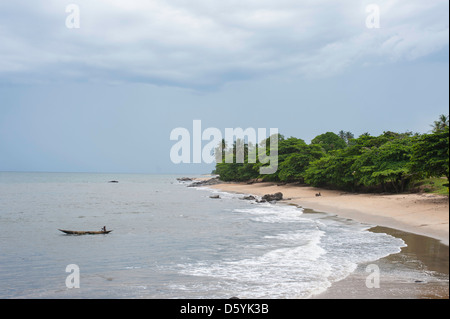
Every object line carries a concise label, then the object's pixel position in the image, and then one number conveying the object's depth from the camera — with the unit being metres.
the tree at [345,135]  115.40
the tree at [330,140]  94.94
